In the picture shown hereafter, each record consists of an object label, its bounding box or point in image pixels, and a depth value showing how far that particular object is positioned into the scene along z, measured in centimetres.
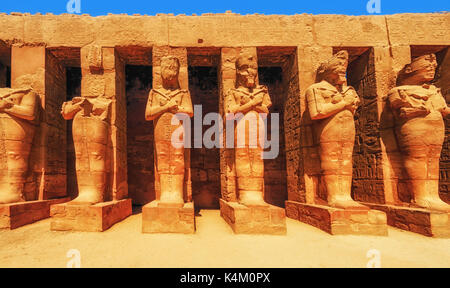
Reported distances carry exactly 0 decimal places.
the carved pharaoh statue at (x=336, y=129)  417
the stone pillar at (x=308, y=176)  376
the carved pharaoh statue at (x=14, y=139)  418
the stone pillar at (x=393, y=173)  373
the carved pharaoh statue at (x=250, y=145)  407
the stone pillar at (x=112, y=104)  465
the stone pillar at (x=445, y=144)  511
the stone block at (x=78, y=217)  371
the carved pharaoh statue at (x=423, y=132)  416
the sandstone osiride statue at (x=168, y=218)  364
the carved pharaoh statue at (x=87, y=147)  414
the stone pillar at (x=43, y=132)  458
